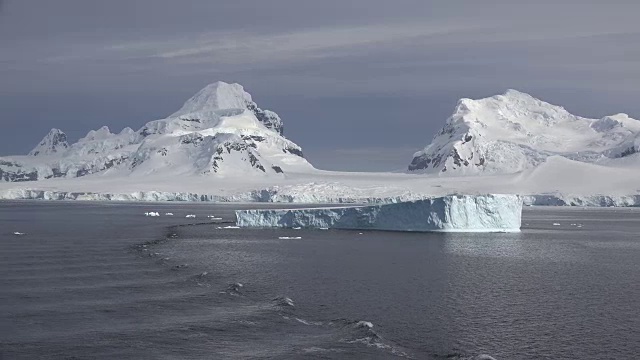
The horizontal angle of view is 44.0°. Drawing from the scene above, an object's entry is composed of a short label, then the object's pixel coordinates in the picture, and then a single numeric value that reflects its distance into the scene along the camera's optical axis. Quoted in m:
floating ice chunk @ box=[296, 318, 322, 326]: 31.73
